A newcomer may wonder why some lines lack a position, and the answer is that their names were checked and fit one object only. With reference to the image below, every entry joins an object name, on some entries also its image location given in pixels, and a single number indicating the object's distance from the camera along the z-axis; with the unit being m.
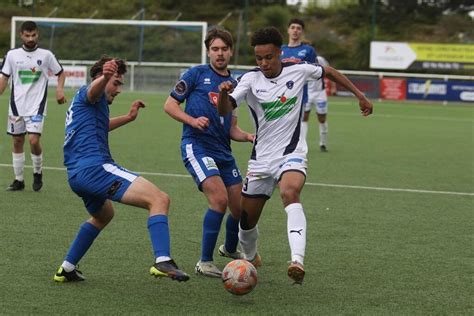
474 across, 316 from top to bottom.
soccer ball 11.86
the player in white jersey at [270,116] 13.02
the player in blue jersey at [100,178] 11.71
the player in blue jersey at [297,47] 26.70
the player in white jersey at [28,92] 21.91
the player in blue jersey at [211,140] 13.62
